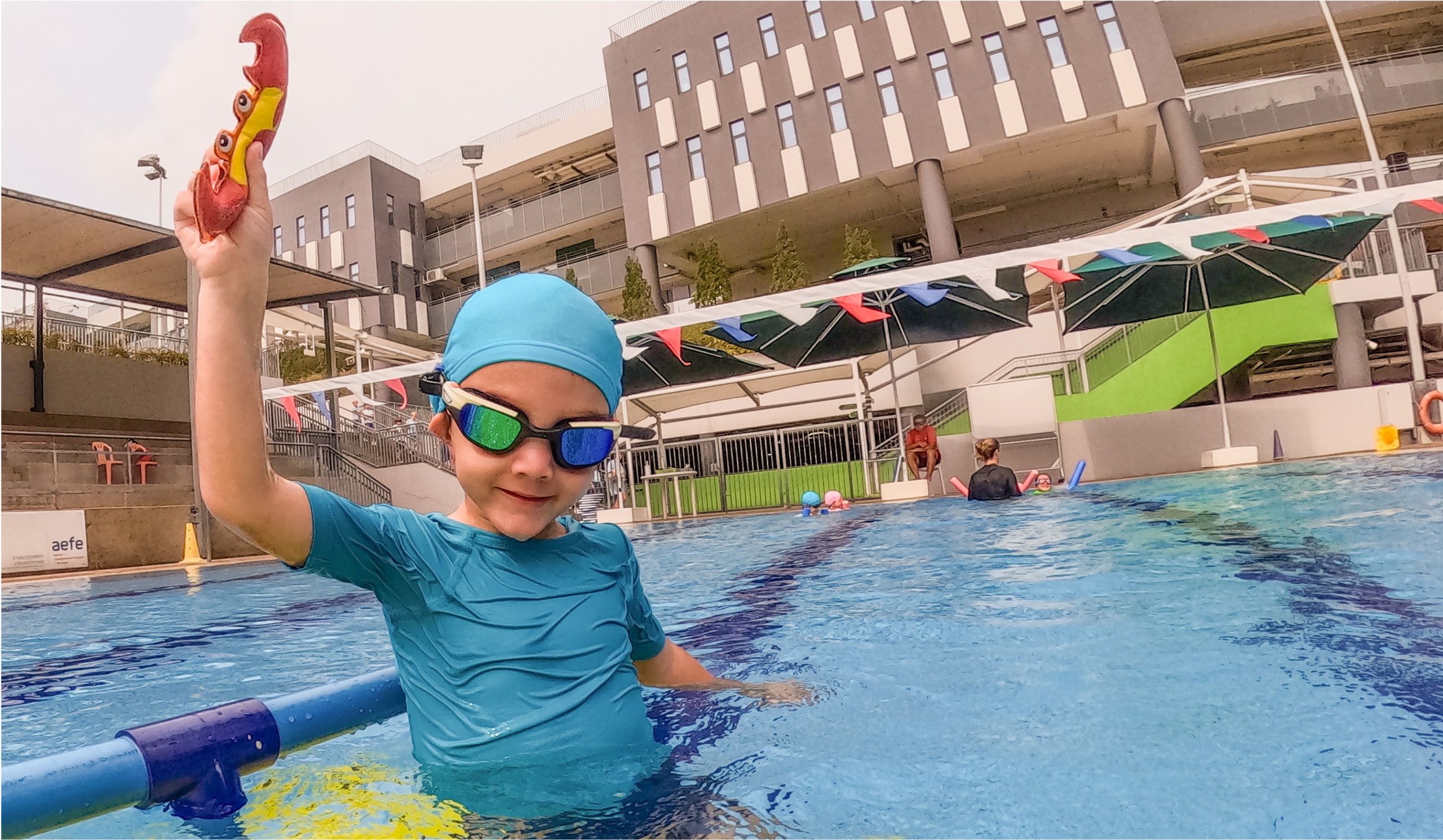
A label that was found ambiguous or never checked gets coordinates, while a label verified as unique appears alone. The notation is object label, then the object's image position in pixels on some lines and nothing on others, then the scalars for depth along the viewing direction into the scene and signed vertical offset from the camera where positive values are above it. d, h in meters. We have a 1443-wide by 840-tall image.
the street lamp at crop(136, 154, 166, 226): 21.38 +10.07
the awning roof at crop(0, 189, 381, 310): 12.31 +4.87
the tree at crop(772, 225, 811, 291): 20.42 +4.98
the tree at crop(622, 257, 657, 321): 21.66 +4.99
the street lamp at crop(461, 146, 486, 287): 18.88 +8.02
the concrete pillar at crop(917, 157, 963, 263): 20.41 +6.08
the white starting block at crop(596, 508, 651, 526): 14.47 -0.51
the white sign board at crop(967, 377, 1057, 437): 13.21 +0.66
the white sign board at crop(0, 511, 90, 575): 10.45 +0.04
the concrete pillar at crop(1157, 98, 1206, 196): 18.81 +6.59
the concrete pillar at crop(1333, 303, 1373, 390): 15.12 +1.20
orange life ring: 12.06 -0.12
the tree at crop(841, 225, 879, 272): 20.27 +5.42
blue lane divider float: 1.24 -0.41
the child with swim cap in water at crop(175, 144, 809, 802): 1.52 -0.10
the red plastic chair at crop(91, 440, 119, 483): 13.59 +1.36
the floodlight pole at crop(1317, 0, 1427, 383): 13.81 +2.43
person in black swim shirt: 9.76 -0.40
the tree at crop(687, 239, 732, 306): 21.06 +5.11
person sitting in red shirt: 12.89 +0.10
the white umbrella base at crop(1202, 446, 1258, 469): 11.41 -0.43
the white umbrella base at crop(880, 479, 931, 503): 12.41 -0.50
